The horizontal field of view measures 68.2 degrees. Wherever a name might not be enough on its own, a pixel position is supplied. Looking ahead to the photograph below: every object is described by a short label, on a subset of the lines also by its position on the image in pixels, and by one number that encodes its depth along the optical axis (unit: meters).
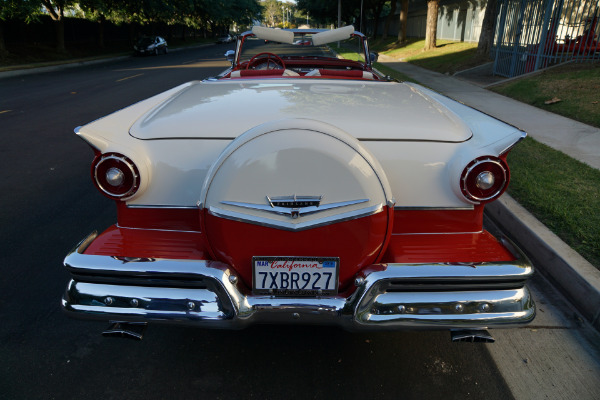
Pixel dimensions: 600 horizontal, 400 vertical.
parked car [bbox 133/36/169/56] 30.45
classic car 1.88
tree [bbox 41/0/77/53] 23.39
